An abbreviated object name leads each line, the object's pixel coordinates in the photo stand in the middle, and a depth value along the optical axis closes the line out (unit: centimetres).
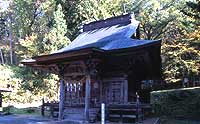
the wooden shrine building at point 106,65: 1029
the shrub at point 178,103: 1028
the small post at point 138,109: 1033
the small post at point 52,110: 1271
